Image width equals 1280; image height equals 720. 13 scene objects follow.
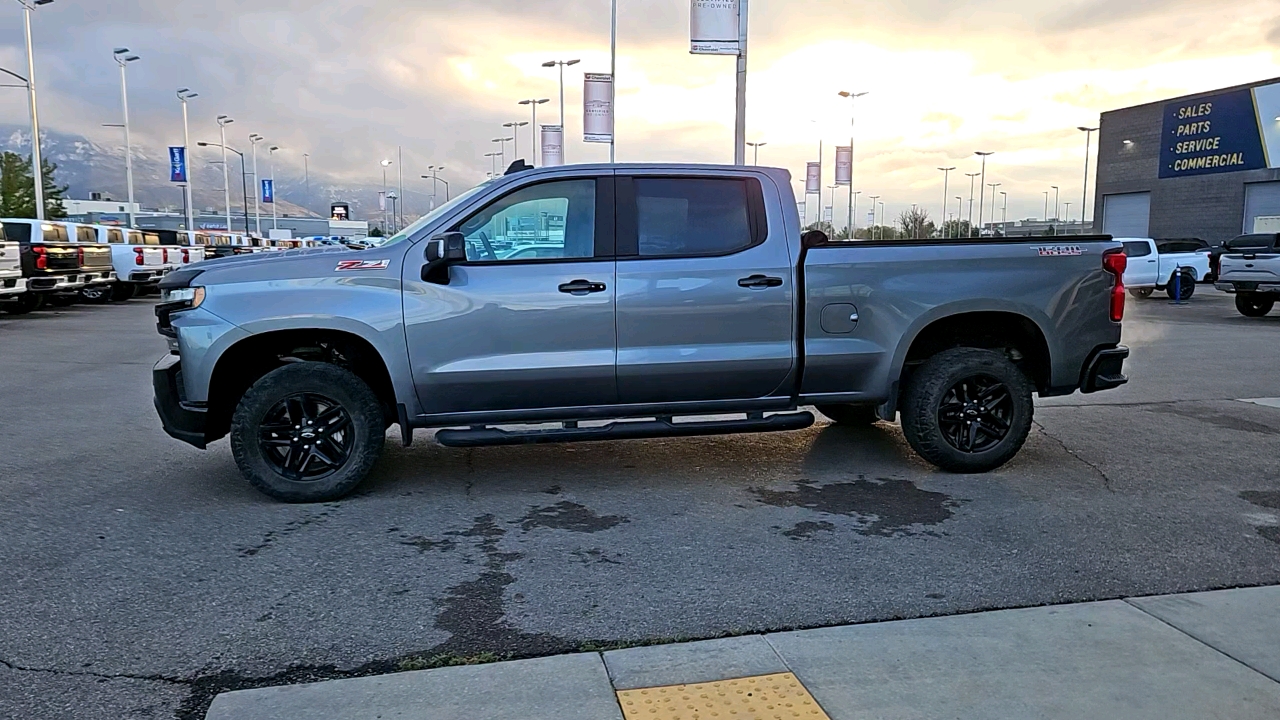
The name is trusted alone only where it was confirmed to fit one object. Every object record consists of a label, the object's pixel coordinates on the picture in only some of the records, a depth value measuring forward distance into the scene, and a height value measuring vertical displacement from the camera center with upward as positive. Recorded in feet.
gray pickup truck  17.43 -1.65
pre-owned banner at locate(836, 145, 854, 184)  138.21 +11.86
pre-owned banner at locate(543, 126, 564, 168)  117.50 +12.54
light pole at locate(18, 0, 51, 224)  109.29 +14.25
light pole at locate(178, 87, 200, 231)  172.76 +21.99
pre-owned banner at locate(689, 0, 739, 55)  49.14 +11.49
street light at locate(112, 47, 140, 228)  147.43 +15.87
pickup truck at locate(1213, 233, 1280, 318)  55.52 -1.77
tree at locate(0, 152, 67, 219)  177.06 +9.64
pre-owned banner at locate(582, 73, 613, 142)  82.79 +11.99
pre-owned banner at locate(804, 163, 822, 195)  155.02 +11.02
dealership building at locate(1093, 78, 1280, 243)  120.16 +11.28
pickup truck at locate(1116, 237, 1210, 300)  81.87 -2.15
